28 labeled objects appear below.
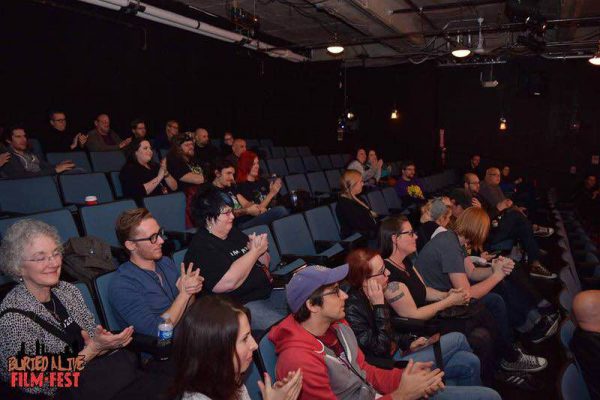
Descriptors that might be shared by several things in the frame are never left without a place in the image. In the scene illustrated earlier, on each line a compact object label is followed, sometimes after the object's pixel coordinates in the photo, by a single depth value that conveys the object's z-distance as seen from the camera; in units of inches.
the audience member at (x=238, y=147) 239.8
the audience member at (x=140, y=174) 168.9
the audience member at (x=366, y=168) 286.6
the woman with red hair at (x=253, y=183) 197.0
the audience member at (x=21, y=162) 179.5
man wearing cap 66.7
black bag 98.4
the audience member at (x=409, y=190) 265.4
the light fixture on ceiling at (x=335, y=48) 305.4
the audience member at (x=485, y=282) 123.2
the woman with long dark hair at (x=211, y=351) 52.4
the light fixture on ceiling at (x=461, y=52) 288.7
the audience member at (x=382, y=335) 89.7
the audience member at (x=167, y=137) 268.7
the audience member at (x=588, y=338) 79.1
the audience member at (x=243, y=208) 170.4
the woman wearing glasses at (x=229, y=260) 100.1
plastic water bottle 78.4
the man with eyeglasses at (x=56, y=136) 222.5
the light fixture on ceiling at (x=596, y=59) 274.0
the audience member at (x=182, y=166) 189.9
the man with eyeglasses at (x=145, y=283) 84.8
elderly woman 67.0
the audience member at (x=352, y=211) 185.8
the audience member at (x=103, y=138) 236.8
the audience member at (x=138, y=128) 226.2
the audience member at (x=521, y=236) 204.7
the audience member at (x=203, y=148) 264.2
